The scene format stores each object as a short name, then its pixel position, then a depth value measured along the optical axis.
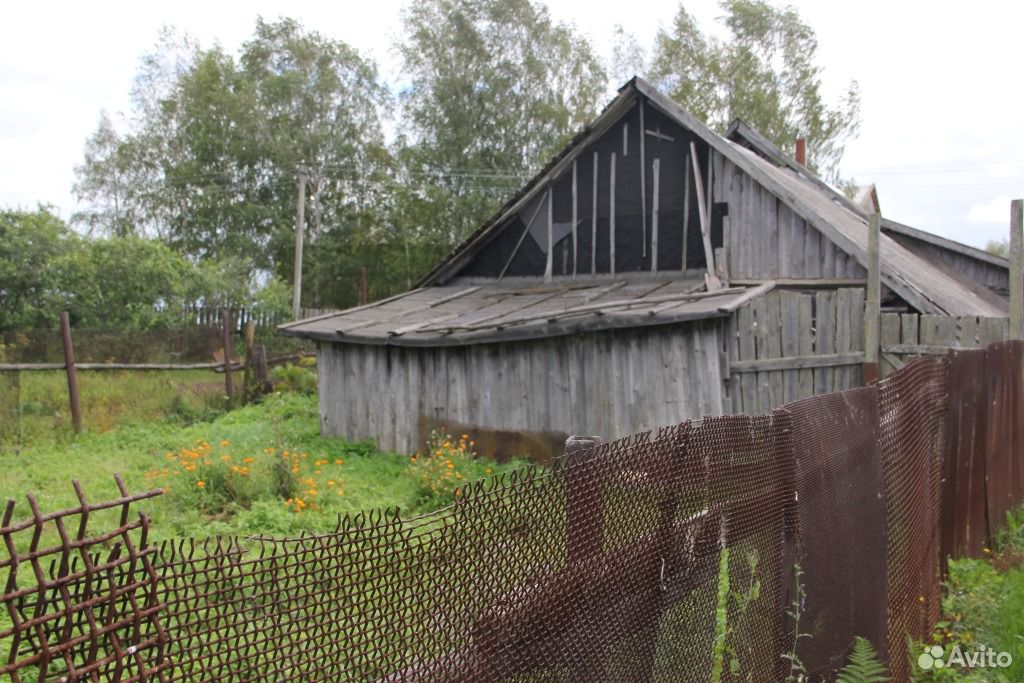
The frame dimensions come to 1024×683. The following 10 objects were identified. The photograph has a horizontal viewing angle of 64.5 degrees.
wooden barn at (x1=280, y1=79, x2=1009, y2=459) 9.70
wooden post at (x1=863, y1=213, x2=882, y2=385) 9.80
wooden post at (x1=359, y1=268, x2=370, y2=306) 26.88
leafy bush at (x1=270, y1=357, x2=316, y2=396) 17.33
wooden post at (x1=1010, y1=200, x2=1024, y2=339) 10.58
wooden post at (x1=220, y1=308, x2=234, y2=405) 16.23
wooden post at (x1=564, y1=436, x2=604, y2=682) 2.33
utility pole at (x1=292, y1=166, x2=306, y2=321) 24.89
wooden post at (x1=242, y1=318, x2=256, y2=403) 16.42
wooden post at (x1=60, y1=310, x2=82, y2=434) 12.33
